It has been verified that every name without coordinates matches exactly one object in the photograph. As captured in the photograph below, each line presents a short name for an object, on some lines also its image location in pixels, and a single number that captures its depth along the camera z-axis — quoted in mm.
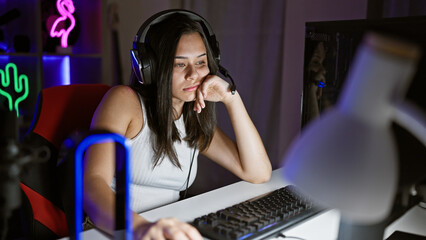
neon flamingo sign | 2293
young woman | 1146
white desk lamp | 275
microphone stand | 342
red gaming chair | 1017
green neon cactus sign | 2141
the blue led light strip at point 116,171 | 425
